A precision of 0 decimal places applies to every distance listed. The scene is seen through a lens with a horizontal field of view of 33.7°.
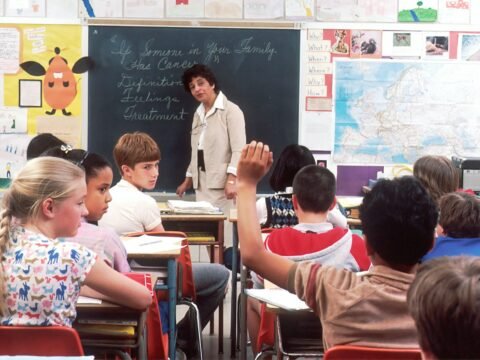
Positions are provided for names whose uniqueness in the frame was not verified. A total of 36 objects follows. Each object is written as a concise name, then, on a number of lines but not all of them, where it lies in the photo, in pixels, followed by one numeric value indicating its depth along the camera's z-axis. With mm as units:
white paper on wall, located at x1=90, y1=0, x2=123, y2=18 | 6336
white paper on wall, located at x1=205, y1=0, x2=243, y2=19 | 6332
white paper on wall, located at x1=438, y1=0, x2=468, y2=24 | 6426
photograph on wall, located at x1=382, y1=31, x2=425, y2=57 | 6410
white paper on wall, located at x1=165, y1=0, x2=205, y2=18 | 6332
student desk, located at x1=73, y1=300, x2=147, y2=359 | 2672
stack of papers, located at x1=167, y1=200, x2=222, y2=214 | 4953
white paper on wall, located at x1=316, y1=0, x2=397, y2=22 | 6355
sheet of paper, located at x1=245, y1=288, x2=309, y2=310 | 2410
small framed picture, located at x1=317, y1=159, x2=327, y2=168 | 6523
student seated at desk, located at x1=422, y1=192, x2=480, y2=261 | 3000
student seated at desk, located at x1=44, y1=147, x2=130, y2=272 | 2998
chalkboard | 6375
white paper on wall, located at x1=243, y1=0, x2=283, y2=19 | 6340
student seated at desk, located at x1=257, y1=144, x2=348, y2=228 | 4168
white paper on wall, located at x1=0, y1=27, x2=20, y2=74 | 6328
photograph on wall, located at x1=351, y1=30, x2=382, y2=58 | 6379
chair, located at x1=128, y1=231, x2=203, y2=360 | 3787
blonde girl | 2240
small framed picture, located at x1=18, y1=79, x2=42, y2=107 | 6379
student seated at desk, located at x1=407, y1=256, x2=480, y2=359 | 1147
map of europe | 6461
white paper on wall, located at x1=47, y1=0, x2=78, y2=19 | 6332
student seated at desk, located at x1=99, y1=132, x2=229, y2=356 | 4289
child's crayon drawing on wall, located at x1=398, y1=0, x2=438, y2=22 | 6410
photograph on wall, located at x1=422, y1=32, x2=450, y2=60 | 6438
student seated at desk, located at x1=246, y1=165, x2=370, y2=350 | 2971
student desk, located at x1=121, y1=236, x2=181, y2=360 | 3350
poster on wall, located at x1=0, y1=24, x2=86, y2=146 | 6355
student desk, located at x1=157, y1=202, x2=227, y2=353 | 4840
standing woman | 6180
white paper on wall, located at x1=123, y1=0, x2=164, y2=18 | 6344
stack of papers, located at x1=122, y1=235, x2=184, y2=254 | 3398
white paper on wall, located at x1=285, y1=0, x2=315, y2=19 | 6344
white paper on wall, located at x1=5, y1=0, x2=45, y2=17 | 6324
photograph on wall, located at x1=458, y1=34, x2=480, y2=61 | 6453
